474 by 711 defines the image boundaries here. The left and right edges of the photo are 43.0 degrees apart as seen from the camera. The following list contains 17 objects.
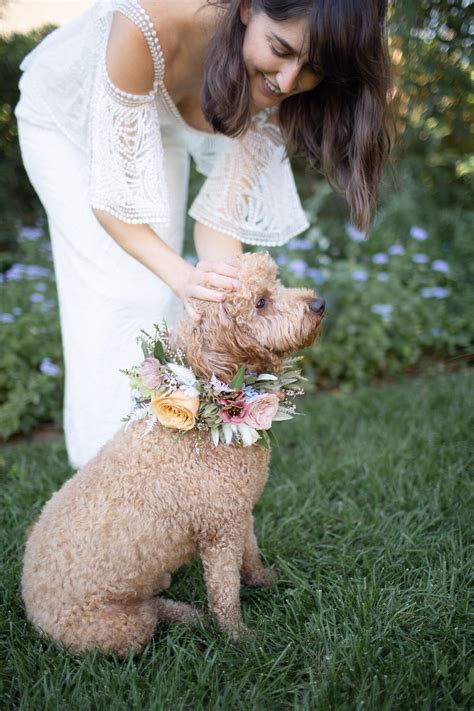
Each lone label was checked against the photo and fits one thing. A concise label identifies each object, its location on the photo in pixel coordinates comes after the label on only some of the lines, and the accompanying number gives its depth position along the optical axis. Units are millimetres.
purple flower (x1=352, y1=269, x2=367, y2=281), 4523
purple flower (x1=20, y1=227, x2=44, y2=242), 5113
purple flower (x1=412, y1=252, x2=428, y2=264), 4754
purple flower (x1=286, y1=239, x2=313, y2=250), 4719
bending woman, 2135
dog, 1973
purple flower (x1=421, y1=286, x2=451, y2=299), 4719
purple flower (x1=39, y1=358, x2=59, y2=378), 3822
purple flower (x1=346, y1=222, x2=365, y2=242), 5047
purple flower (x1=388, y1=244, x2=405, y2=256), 4777
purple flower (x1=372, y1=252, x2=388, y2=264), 4707
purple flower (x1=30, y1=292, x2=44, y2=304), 4207
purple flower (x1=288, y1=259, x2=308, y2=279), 4430
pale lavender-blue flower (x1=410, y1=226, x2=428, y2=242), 4797
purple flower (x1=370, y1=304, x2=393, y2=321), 4418
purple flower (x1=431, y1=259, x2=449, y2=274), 4791
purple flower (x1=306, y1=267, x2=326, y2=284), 4672
